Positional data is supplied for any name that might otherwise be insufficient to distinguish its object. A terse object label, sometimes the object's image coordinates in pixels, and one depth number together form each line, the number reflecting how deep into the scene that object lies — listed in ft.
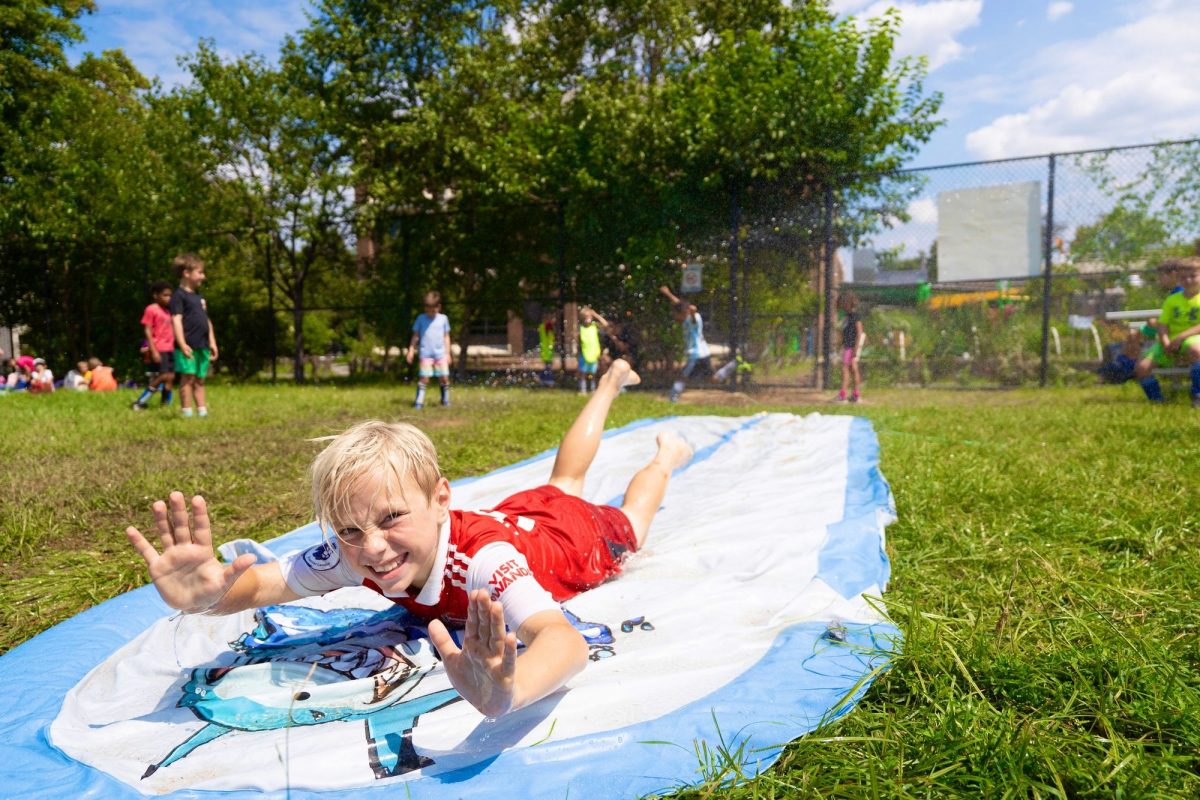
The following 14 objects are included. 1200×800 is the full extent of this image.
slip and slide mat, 5.15
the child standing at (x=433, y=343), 30.30
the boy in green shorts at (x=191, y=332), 25.48
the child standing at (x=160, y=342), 29.48
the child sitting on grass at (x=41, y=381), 41.65
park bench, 30.33
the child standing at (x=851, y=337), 31.07
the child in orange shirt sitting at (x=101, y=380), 42.68
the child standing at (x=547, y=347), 42.45
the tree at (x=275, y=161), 43.29
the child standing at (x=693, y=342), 34.58
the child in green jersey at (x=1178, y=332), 24.59
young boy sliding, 4.80
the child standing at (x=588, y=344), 35.78
